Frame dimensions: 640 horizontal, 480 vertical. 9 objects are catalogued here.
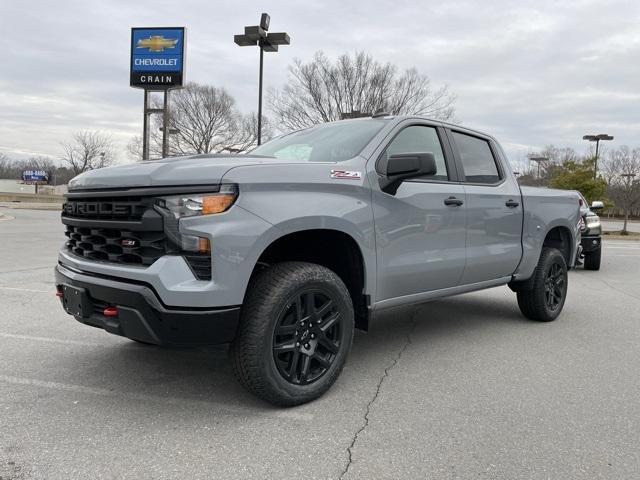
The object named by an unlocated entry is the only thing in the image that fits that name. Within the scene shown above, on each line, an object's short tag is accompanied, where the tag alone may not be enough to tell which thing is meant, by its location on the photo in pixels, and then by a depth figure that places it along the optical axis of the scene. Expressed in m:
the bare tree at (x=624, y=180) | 28.98
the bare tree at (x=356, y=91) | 26.34
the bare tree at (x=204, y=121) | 48.03
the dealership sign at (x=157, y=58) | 29.08
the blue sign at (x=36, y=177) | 95.50
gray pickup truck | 2.83
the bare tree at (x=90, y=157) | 72.69
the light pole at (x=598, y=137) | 34.72
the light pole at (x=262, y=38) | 14.95
